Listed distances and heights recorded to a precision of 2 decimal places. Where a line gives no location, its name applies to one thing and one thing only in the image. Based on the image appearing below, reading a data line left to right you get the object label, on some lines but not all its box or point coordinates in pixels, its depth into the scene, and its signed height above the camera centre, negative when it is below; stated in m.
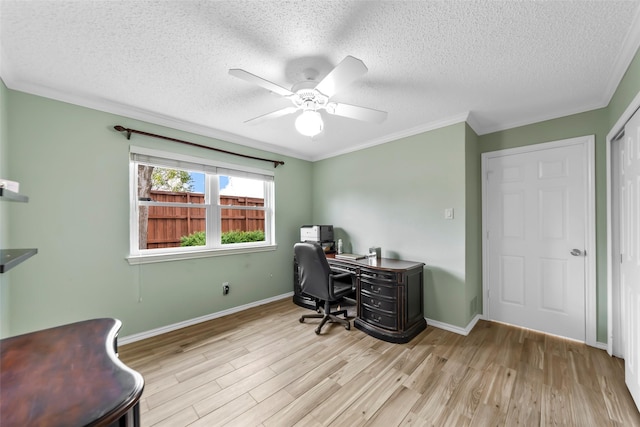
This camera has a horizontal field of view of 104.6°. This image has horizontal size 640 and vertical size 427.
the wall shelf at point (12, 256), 0.83 -0.17
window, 2.69 +0.09
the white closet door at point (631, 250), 1.58 -0.26
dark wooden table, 0.67 -0.54
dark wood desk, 2.58 -0.93
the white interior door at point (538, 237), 2.52 -0.26
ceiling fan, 1.46 +0.84
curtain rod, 2.46 +0.85
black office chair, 2.70 -0.75
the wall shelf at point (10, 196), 0.93 +0.08
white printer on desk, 3.72 -0.30
